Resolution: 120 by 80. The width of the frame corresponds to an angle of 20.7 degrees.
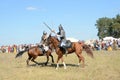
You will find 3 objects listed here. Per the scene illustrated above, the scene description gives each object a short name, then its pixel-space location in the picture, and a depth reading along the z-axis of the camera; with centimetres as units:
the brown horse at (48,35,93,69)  2025
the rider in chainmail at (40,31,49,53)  2128
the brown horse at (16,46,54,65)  2205
